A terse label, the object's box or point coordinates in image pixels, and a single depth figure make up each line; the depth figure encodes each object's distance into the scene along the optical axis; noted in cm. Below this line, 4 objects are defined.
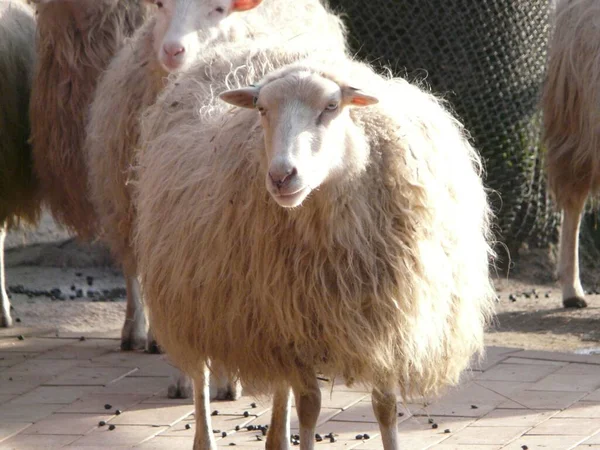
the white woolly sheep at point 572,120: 1237
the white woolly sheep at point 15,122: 1220
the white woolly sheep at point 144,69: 941
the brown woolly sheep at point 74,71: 1163
